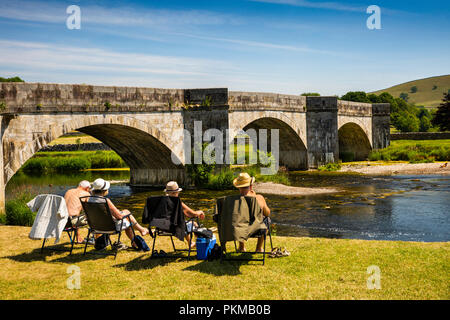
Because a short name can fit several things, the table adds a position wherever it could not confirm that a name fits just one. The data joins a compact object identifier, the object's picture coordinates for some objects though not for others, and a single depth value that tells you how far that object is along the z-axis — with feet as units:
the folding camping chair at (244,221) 22.22
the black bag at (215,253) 23.21
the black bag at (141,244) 25.41
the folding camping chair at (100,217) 23.61
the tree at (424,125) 220.43
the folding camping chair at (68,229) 25.42
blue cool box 23.38
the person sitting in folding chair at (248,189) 23.43
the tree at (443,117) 156.87
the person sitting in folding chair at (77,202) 26.63
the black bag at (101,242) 25.64
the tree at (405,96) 388.37
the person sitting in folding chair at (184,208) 24.45
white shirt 24.30
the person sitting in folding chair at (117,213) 24.49
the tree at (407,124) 198.29
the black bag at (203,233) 23.40
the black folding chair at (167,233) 23.57
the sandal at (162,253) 23.90
